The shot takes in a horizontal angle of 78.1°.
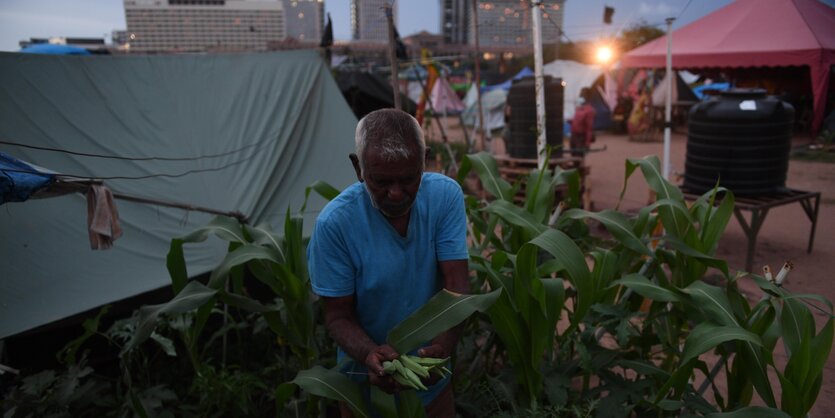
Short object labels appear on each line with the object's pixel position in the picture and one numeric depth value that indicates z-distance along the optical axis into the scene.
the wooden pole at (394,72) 3.41
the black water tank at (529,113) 6.47
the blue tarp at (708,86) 16.68
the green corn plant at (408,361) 1.34
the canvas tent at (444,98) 14.22
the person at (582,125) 8.96
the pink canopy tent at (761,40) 6.44
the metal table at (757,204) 4.40
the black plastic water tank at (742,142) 4.45
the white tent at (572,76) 16.17
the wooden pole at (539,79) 3.67
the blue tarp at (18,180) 1.88
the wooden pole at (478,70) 7.12
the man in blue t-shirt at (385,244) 1.32
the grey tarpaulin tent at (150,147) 3.18
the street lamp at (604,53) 9.56
